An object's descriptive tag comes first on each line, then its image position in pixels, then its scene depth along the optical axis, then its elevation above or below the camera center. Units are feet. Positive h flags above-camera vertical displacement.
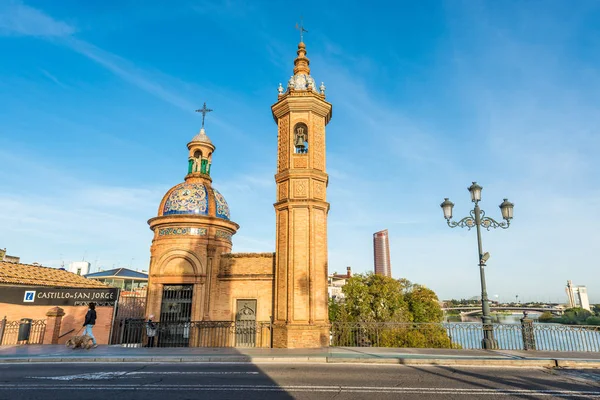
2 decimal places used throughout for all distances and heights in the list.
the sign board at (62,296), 56.08 +0.76
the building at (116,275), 136.36 +9.99
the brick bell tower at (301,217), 48.32 +11.85
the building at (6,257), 107.07 +13.61
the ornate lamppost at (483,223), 43.80 +10.19
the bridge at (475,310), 289.94 -6.21
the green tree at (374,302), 114.01 +0.39
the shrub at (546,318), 261.69 -9.49
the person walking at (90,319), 47.03 -2.24
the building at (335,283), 310.04 +18.28
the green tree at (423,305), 135.03 -0.61
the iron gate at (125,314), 56.18 -2.23
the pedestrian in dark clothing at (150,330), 52.16 -3.96
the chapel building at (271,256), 49.37 +6.99
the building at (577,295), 386.93 +9.76
